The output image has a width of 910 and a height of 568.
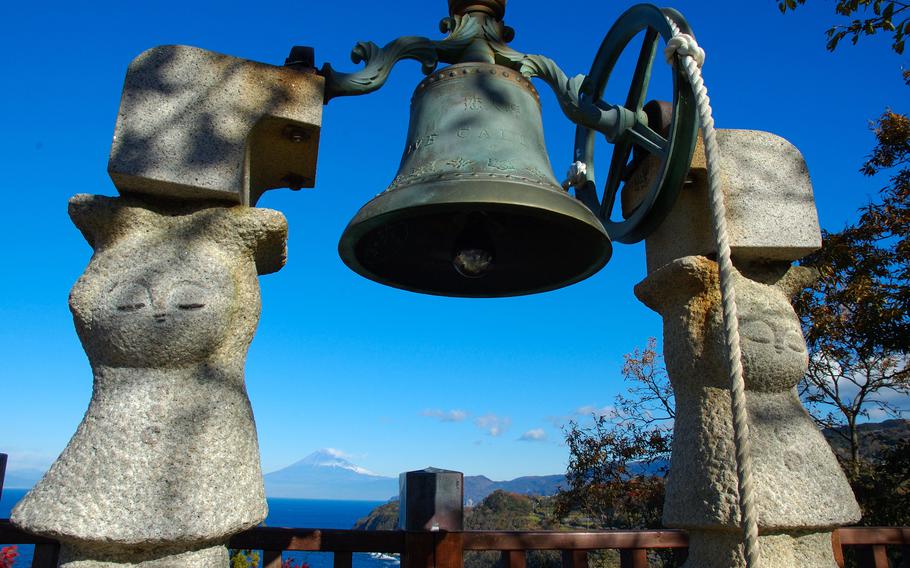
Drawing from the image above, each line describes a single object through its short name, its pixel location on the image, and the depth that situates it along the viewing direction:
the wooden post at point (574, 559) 2.70
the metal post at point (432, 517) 2.57
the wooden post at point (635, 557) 2.75
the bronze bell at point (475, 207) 1.96
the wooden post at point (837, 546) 2.56
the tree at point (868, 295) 6.34
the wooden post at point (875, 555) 2.78
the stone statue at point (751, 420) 1.91
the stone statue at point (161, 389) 1.56
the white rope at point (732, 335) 1.29
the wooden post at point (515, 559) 2.61
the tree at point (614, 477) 8.46
